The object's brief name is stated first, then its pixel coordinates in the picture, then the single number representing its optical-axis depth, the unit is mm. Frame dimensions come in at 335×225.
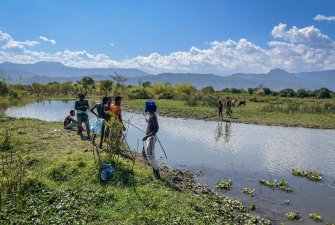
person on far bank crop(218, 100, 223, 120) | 32706
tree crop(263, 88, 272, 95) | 77000
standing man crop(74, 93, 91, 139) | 17292
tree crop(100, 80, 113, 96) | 71312
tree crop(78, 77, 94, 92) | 76731
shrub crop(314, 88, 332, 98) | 69188
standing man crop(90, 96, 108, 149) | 14555
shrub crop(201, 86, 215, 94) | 70381
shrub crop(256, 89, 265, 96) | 73094
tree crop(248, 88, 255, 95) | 76981
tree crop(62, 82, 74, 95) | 73275
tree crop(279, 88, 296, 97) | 73138
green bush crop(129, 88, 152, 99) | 63922
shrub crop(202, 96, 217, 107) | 46088
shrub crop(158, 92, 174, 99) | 63094
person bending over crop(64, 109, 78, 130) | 21000
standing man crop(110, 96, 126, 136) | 14594
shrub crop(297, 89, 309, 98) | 72125
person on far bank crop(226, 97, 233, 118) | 35444
